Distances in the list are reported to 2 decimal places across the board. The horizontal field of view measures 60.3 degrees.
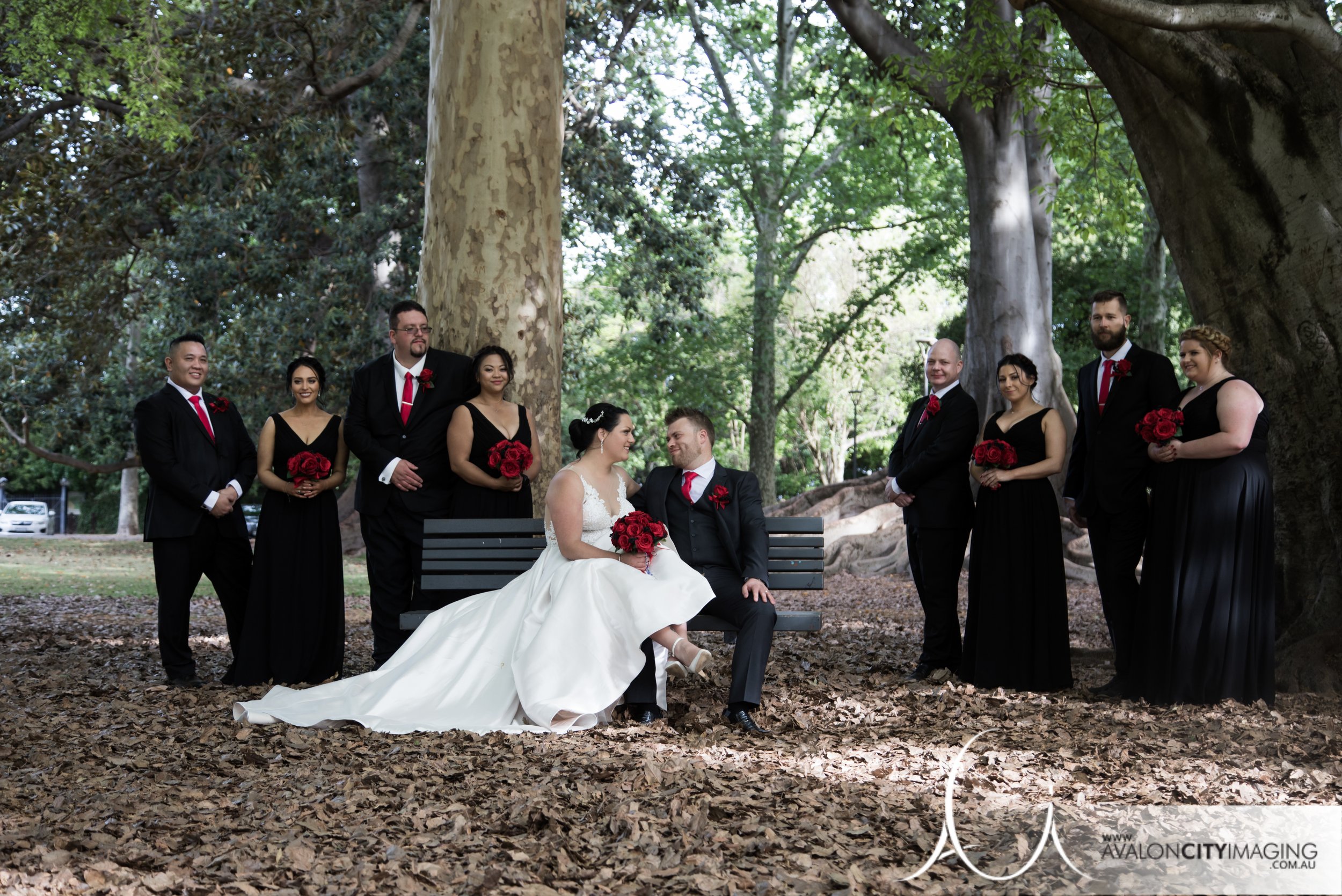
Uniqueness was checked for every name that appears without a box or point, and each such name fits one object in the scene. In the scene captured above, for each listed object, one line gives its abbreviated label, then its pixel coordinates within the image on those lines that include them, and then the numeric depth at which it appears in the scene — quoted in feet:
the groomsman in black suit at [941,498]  23.24
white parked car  128.47
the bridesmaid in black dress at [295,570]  22.79
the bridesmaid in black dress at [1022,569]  21.85
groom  19.94
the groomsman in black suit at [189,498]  22.57
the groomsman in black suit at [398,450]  22.70
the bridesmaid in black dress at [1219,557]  19.63
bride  18.79
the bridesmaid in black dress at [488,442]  22.40
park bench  21.68
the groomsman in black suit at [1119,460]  21.34
